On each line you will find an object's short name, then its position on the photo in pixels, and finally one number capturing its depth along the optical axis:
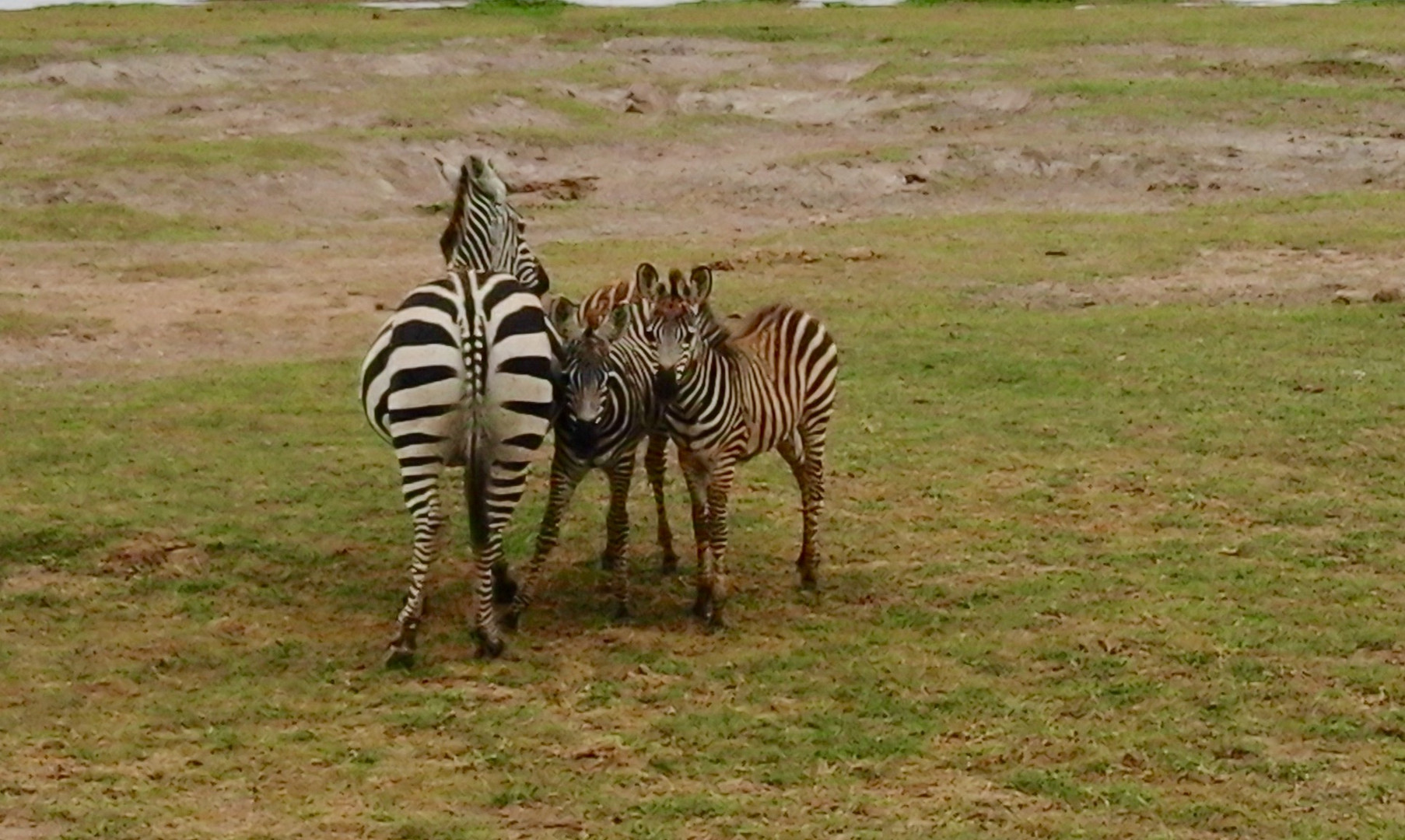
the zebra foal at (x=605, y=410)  14.67
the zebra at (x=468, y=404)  14.16
